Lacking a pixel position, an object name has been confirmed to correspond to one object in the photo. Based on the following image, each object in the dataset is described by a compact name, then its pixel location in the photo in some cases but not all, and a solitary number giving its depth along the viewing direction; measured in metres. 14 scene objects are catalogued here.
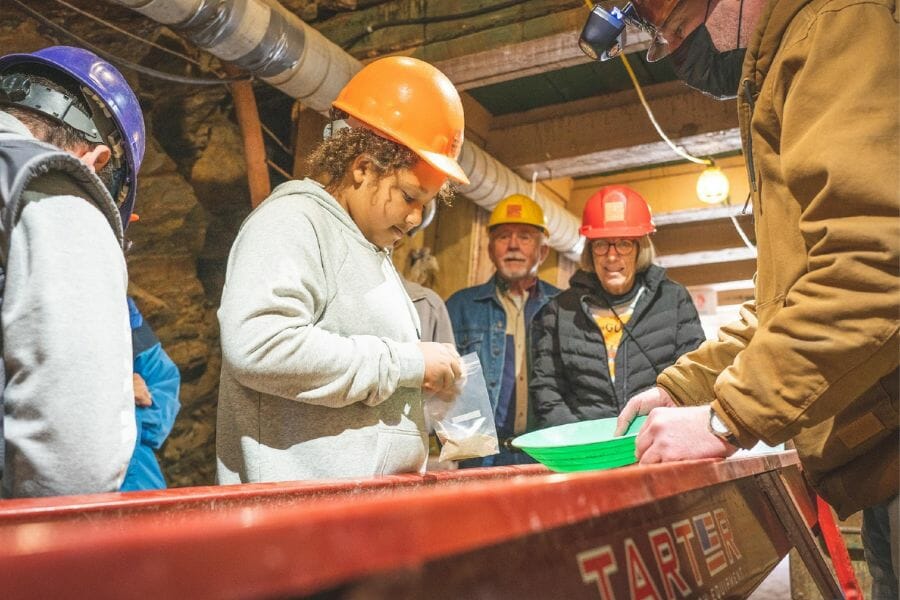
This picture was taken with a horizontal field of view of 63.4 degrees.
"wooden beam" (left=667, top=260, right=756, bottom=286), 11.77
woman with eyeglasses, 3.83
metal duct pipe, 3.56
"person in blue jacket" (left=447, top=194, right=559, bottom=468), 4.54
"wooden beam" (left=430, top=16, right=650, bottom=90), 4.63
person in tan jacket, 1.27
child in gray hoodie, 1.78
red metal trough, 0.45
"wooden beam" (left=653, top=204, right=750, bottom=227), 8.52
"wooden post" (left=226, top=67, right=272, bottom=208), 5.05
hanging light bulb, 7.18
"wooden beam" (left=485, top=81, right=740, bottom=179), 6.38
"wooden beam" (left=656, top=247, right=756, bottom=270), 10.08
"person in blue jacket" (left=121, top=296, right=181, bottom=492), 2.93
